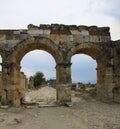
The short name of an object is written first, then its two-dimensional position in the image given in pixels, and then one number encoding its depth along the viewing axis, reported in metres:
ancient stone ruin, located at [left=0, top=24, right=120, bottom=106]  7.81
